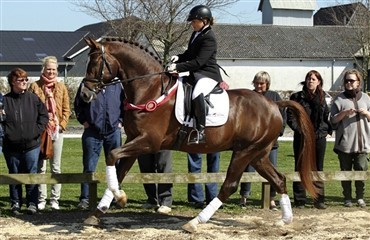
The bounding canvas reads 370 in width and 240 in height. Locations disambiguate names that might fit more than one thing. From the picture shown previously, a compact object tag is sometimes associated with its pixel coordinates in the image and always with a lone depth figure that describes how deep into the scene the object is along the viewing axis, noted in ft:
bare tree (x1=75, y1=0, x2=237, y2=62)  126.93
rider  30.42
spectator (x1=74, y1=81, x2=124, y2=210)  35.04
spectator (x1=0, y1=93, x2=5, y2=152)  33.04
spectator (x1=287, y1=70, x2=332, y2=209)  37.27
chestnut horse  29.78
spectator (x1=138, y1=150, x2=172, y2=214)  36.40
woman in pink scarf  35.40
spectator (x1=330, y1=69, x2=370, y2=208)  38.04
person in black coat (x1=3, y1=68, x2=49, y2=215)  33.50
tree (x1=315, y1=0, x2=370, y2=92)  169.89
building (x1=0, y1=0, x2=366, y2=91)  189.67
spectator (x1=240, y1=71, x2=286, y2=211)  36.81
